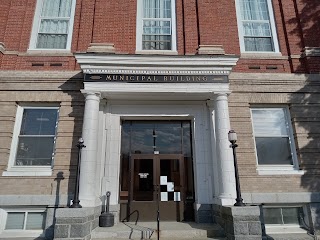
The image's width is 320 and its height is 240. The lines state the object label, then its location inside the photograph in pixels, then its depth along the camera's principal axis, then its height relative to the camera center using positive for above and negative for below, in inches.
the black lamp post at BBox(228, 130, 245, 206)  292.5 +29.8
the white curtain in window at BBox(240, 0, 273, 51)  436.8 +270.0
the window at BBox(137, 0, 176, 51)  426.9 +265.0
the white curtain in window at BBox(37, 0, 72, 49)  422.0 +266.1
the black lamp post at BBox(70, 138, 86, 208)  291.6 +5.3
